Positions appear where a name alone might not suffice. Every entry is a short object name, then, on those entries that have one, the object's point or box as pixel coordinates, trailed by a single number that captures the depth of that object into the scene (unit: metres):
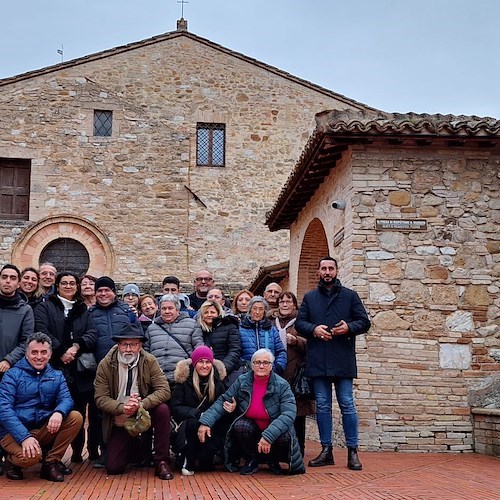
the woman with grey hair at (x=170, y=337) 7.09
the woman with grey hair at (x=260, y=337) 7.39
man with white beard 6.54
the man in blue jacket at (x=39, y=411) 6.24
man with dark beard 7.11
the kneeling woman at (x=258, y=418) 6.63
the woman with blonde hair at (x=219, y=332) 7.21
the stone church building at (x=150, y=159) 18.78
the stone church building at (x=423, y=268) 8.90
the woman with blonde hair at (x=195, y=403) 6.74
